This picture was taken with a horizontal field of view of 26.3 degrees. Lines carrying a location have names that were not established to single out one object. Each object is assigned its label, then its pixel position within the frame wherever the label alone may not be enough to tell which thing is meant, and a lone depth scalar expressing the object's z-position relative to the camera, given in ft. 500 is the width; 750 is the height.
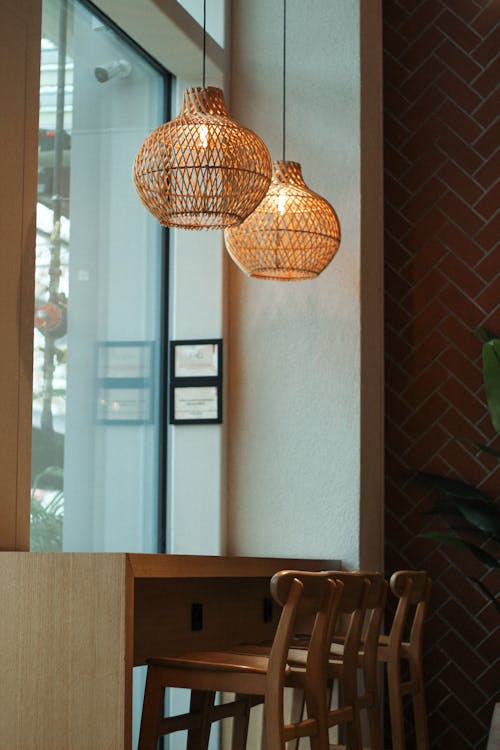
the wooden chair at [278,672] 8.55
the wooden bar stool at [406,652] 11.32
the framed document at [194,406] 15.10
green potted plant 14.53
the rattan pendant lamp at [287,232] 12.64
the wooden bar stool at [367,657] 9.77
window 12.17
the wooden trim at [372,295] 14.88
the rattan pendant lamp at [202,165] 10.78
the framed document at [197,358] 15.21
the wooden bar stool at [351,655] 9.56
